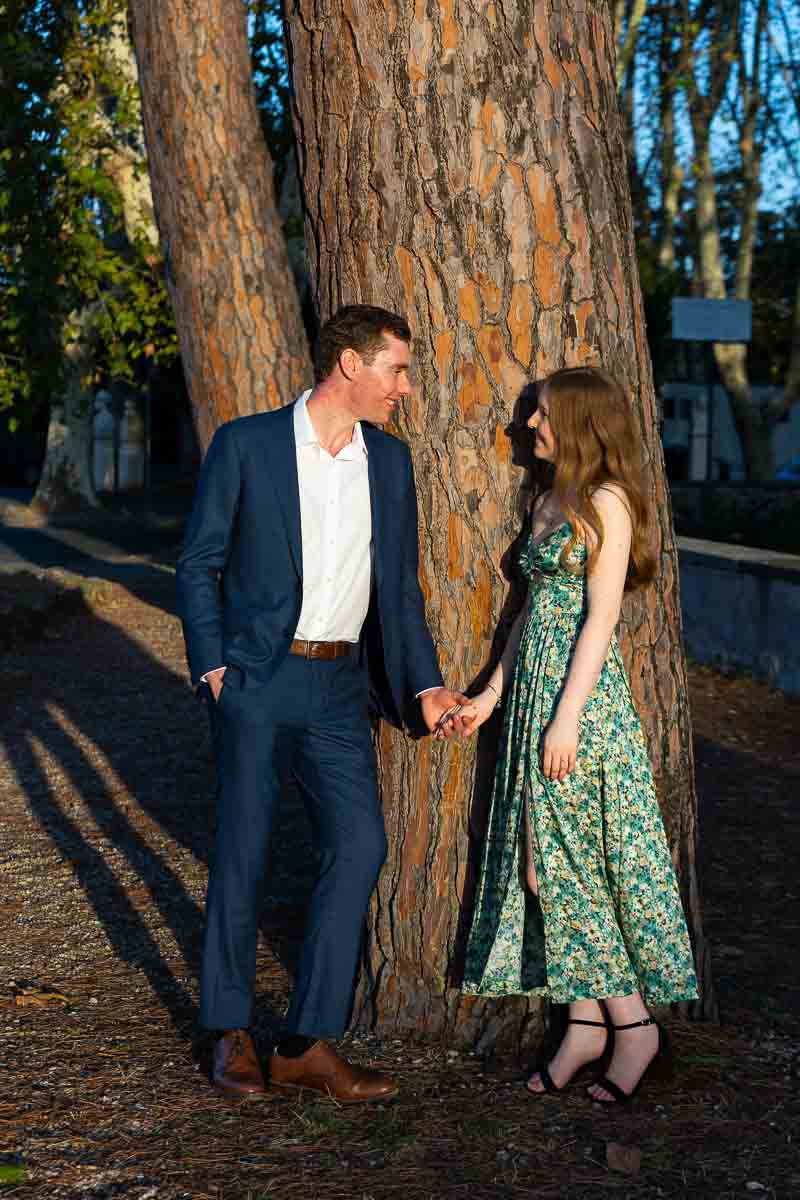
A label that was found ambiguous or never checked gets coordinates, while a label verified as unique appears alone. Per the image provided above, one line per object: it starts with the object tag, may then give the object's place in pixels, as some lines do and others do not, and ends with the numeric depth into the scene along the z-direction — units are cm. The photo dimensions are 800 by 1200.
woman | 399
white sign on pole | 1931
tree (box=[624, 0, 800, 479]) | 2498
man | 401
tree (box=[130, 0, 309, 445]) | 744
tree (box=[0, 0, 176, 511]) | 1828
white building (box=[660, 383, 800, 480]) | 3747
